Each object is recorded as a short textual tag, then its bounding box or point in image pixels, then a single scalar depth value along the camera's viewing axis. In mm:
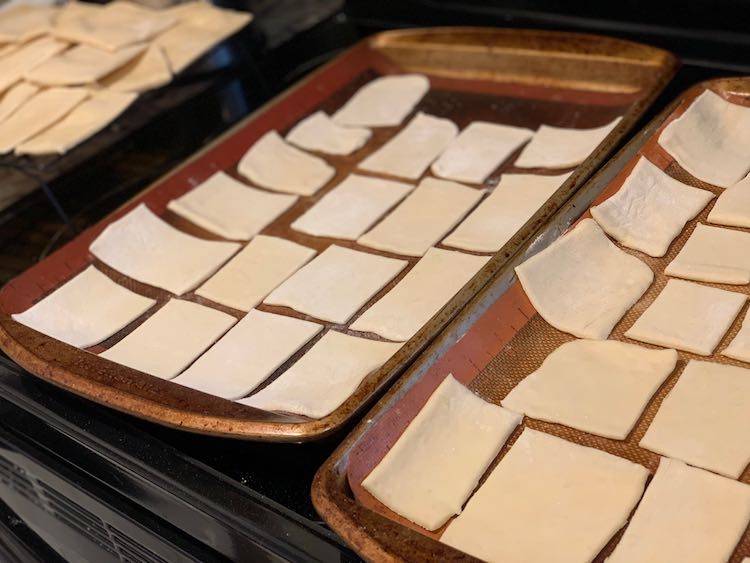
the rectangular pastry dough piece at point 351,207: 586
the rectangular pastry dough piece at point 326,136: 675
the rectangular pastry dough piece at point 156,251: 570
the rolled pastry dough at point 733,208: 481
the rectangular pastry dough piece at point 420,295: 477
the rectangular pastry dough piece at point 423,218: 551
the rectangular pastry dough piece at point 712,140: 525
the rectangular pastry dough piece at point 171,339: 491
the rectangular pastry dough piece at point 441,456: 366
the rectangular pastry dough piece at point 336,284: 510
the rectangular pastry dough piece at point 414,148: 633
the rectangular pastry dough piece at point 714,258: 451
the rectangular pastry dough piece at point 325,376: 420
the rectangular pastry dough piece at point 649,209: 490
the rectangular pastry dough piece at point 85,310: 526
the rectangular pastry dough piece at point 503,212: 529
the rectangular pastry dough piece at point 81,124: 644
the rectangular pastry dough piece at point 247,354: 465
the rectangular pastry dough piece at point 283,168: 643
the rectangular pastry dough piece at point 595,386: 391
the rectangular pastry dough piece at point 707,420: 359
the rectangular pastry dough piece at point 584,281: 446
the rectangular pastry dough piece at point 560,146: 576
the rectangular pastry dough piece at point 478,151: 606
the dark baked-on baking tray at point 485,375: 328
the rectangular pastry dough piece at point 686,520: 325
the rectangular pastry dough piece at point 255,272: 540
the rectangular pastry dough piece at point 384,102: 694
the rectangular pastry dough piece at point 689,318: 419
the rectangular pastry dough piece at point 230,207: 608
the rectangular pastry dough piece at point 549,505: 341
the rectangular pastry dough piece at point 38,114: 664
